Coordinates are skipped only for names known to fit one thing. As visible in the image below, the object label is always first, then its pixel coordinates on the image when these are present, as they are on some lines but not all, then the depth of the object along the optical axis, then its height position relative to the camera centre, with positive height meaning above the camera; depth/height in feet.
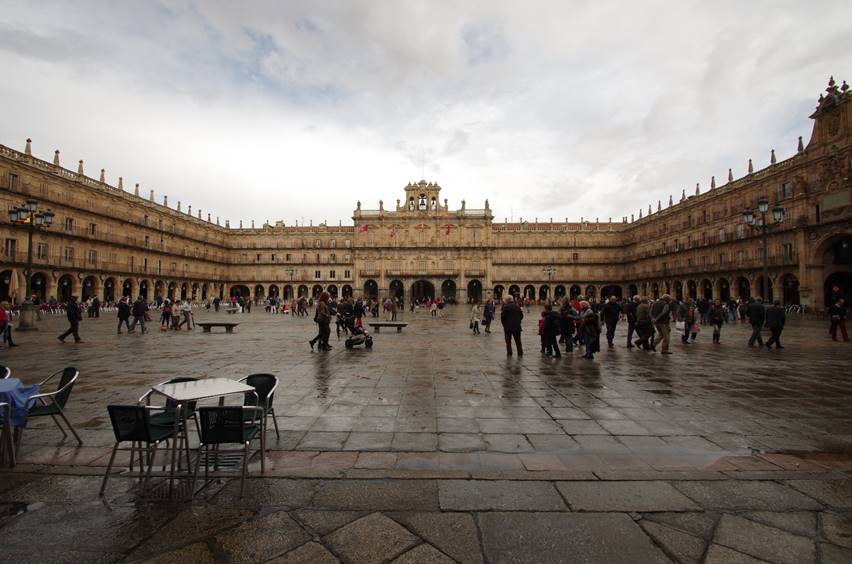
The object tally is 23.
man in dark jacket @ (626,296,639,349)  34.96 -0.94
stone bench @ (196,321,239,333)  47.22 -2.90
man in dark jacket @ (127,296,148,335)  46.21 -1.30
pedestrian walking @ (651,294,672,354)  31.45 -1.14
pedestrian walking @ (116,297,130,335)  46.01 -1.43
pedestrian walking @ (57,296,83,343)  36.55 -1.60
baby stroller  34.63 -3.07
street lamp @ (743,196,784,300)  44.57 +9.84
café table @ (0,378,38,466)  11.24 -2.87
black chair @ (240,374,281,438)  13.19 -2.64
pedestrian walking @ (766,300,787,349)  34.30 -1.20
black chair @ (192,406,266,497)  9.87 -2.95
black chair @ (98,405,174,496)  9.81 -2.93
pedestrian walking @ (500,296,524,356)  29.55 -1.23
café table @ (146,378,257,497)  10.32 -2.41
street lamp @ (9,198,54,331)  48.93 +3.55
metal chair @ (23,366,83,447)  12.67 -3.14
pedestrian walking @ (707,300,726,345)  39.55 -1.19
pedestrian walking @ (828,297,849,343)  37.79 -0.92
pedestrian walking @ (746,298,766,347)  35.91 -0.94
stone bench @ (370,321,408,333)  45.19 -2.49
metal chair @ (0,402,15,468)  10.93 -3.71
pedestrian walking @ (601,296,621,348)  36.37 -0.95
